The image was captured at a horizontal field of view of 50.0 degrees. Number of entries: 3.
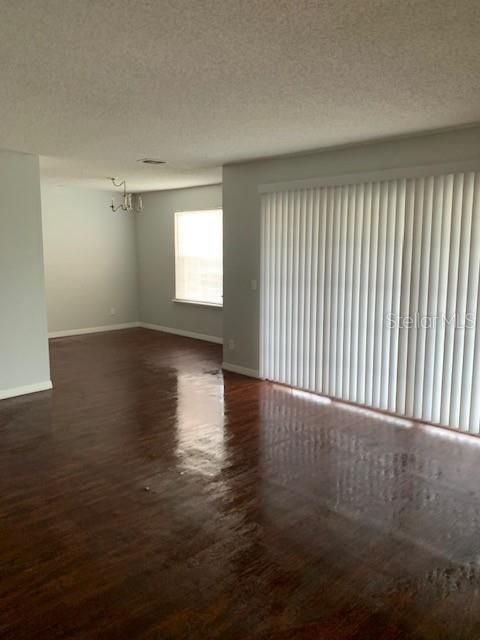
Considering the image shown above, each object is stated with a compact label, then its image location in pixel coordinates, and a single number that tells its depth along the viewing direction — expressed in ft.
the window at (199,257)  25.76
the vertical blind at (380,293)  13.29
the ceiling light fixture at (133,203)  28.55
